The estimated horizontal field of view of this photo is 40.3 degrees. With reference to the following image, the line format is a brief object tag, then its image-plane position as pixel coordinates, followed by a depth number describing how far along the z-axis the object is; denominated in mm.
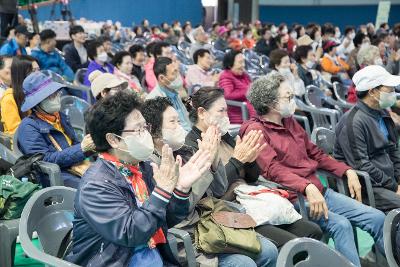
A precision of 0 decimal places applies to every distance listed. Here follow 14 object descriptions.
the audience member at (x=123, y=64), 5762
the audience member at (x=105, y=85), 4086
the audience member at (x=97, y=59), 6064
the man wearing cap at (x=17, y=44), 6734
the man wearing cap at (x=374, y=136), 3410
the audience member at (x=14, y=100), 3758
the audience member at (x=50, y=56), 6633
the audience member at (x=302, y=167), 3016
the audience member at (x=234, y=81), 5434
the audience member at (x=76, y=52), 7285
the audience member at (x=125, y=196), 1987
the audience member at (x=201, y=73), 6199
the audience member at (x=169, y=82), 4528
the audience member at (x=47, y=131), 3252
